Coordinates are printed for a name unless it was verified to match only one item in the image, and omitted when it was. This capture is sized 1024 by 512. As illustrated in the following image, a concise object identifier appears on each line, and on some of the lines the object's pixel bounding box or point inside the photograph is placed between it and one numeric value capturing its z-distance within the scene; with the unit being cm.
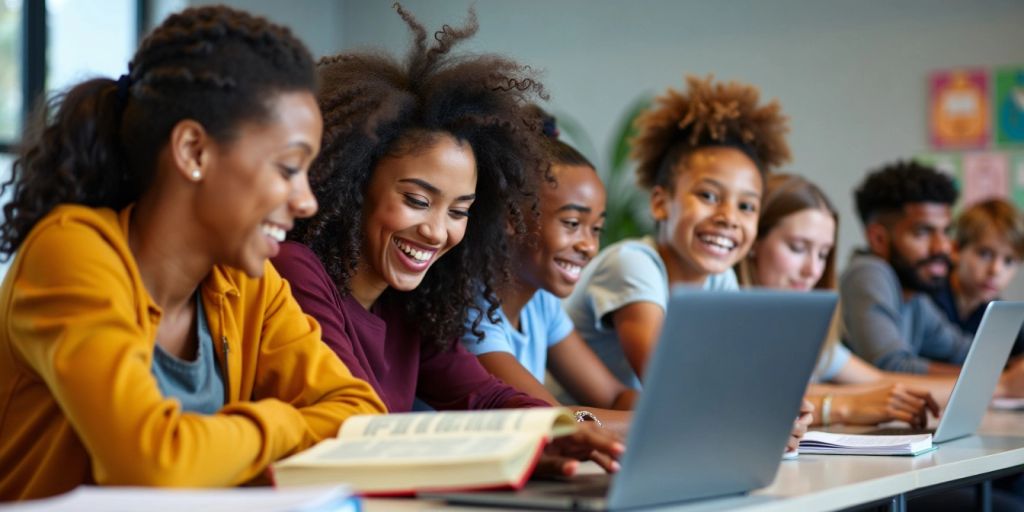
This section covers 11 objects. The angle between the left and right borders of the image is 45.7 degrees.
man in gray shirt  367
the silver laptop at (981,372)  201
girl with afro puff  267
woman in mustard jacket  115
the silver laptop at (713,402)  108
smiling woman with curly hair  180
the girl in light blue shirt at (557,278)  238
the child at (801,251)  314
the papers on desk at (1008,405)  295
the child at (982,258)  421
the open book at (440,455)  115
